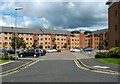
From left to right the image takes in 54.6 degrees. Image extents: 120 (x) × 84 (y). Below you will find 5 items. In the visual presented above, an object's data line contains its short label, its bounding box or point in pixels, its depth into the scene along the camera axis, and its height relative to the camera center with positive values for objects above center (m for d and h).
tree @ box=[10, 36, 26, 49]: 43.77 +0.27
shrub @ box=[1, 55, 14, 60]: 15.99 -1.98
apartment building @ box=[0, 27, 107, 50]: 63.54 +3.62
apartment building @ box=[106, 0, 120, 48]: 25.61 +4.81
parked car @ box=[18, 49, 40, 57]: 22.75 -1.85
